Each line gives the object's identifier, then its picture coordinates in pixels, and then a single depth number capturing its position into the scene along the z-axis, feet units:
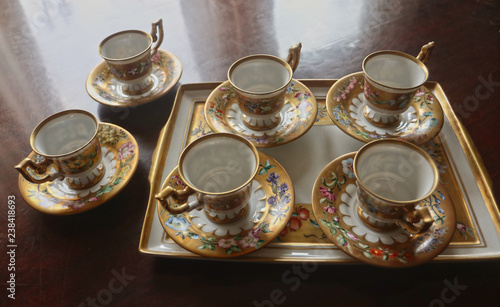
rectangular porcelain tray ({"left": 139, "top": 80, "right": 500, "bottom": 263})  2.35
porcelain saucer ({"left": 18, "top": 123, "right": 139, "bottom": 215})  2.64
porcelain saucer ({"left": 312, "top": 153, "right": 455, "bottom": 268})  2.19
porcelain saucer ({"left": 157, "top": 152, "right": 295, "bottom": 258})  2.31
